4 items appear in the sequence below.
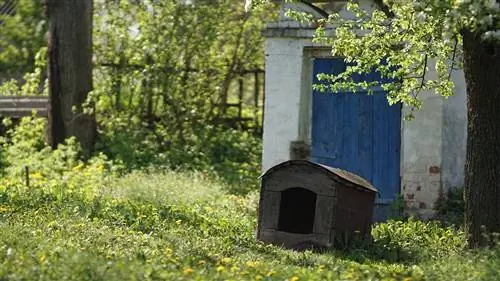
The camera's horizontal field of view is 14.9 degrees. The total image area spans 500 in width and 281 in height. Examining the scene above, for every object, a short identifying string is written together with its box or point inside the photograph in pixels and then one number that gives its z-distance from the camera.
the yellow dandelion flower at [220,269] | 16.30
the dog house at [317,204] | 21.40
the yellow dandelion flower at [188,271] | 15.54
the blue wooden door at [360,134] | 27.37
